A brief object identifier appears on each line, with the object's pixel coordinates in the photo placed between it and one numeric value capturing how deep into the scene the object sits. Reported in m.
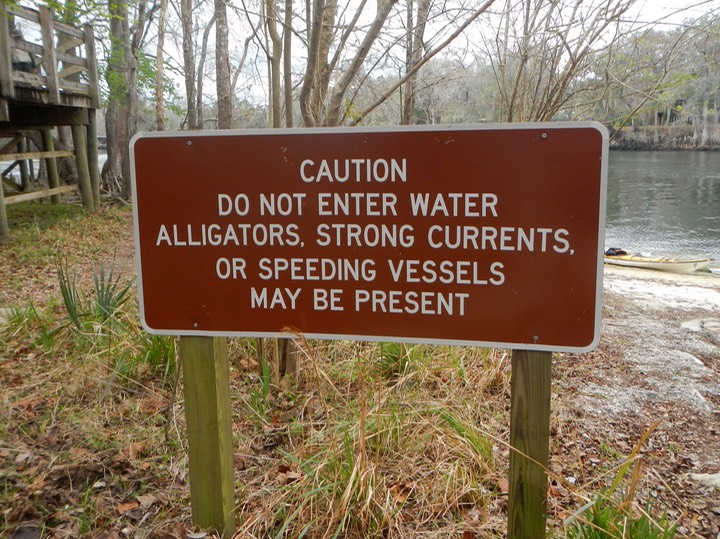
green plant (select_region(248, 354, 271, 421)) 3.15
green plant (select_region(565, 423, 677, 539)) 1.86
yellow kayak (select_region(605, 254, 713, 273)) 14.64
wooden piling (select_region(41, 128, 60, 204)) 12.38
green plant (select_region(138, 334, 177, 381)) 3.49
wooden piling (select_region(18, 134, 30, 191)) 13.78
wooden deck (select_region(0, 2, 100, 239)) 8.54
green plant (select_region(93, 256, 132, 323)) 4.11
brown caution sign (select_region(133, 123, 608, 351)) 1.63
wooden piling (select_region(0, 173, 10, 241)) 8.50
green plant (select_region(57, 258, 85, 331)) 3.92
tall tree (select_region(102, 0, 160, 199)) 14.70
